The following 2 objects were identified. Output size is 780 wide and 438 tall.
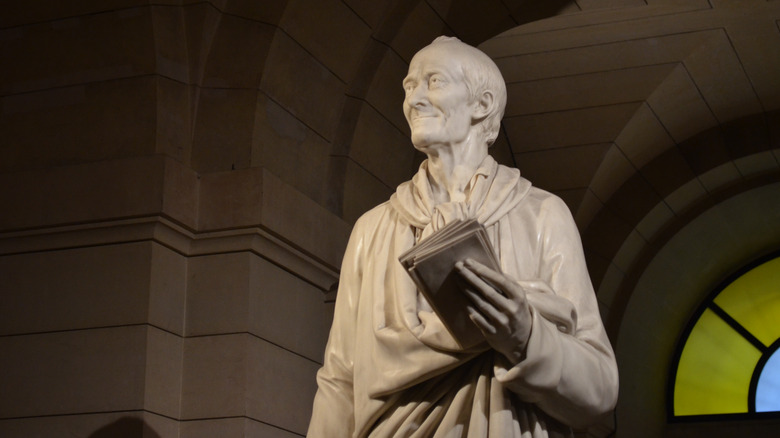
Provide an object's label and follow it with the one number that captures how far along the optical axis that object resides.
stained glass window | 12.62
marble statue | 3.28
